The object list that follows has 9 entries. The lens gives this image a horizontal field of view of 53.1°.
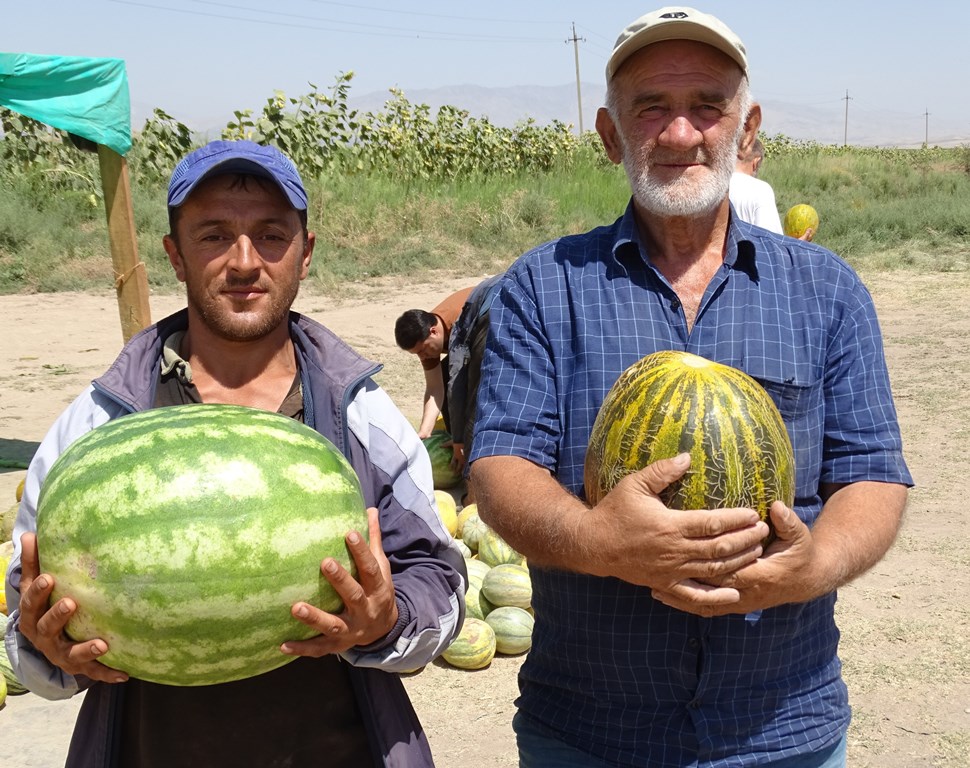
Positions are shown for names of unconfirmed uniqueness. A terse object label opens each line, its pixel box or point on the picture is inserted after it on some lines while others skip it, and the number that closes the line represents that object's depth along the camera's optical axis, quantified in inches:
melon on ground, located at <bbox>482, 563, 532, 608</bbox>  207.9
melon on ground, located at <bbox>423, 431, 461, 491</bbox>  280.8
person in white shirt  251.6
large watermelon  67.9
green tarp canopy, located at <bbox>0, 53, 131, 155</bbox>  254.1
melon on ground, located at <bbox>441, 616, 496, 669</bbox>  190.4
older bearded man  83.4
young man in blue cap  80.0
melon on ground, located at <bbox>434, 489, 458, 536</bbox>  236.8
